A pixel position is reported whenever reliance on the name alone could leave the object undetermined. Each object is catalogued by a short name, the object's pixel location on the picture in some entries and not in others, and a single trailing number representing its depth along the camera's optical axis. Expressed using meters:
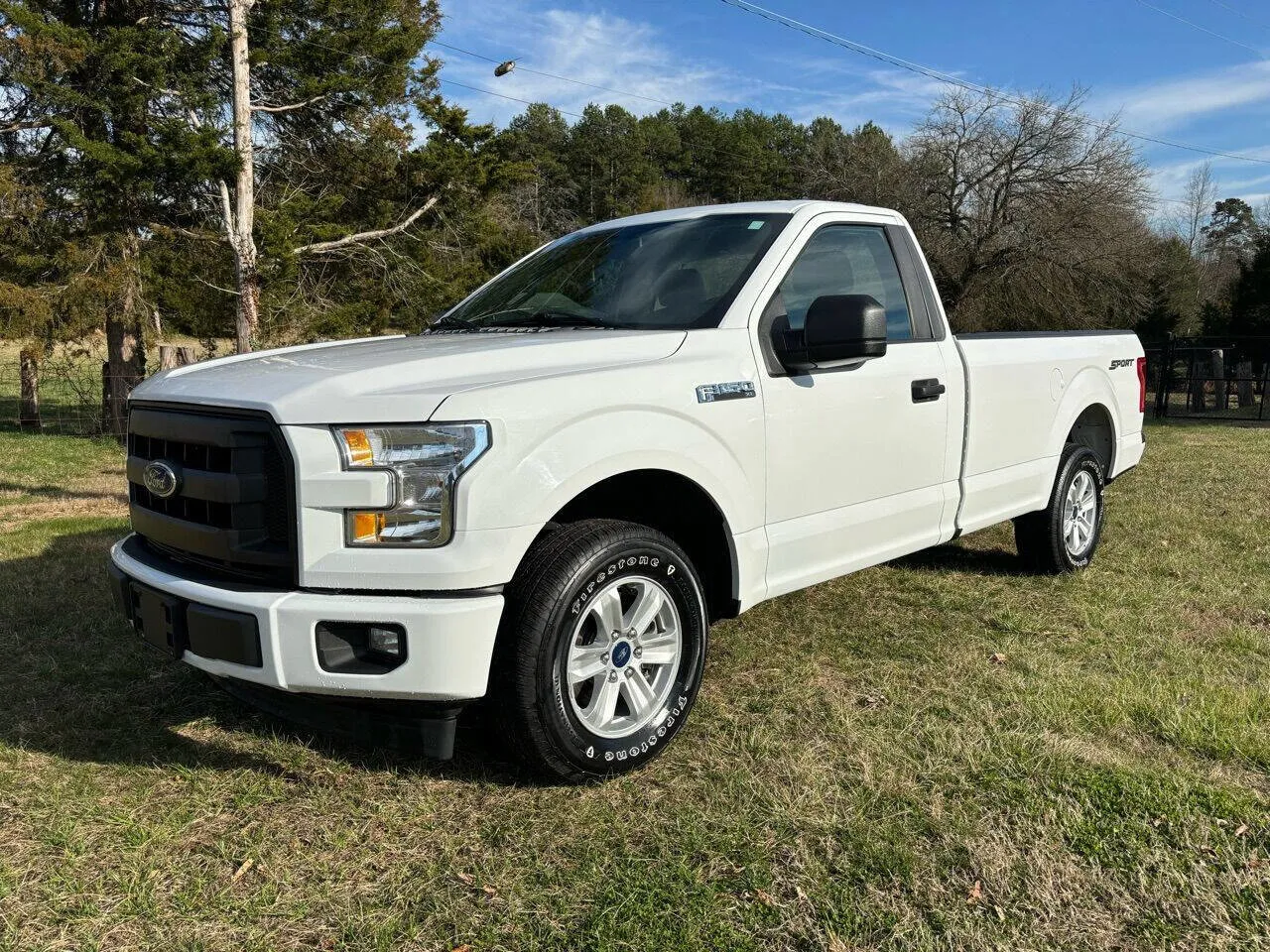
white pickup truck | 2.54
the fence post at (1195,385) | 18.88
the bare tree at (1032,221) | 24.42
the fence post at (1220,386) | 19.06
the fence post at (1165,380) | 18.62
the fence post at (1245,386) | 19.02
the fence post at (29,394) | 16.91
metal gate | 18.59
